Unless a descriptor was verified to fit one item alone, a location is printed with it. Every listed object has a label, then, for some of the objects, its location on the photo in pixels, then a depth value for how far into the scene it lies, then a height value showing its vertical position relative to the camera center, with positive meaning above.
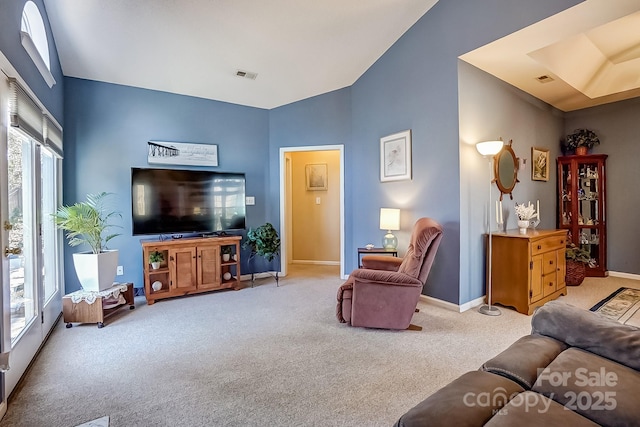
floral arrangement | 3.63 -0.06
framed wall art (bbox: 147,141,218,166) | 4.21 +0.83
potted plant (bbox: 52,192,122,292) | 3.10 -0.39
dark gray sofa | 0.85 -0.55
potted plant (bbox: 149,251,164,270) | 3.81 -0.55
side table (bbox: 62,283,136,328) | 3.01 -0.89
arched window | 2.33 +1.58
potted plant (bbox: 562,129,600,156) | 4.80 +1.03
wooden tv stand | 3.79 -0.69
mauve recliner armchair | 2.79 -0.71
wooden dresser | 3.21 -0.64
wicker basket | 4.28 -0.90
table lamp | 3.94 -0.16
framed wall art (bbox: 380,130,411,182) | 3.91 +0.69
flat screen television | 3.90 +0.16
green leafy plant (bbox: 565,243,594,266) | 4.33 -0.66
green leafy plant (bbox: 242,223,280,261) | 4.45 -0.41
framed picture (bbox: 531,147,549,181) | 4.35 +0.62
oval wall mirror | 3.70 +0.48
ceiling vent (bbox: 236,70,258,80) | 4.05 +1.80
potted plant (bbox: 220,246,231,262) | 4.35 -0.56
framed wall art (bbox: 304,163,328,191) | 6.20 +0.69
